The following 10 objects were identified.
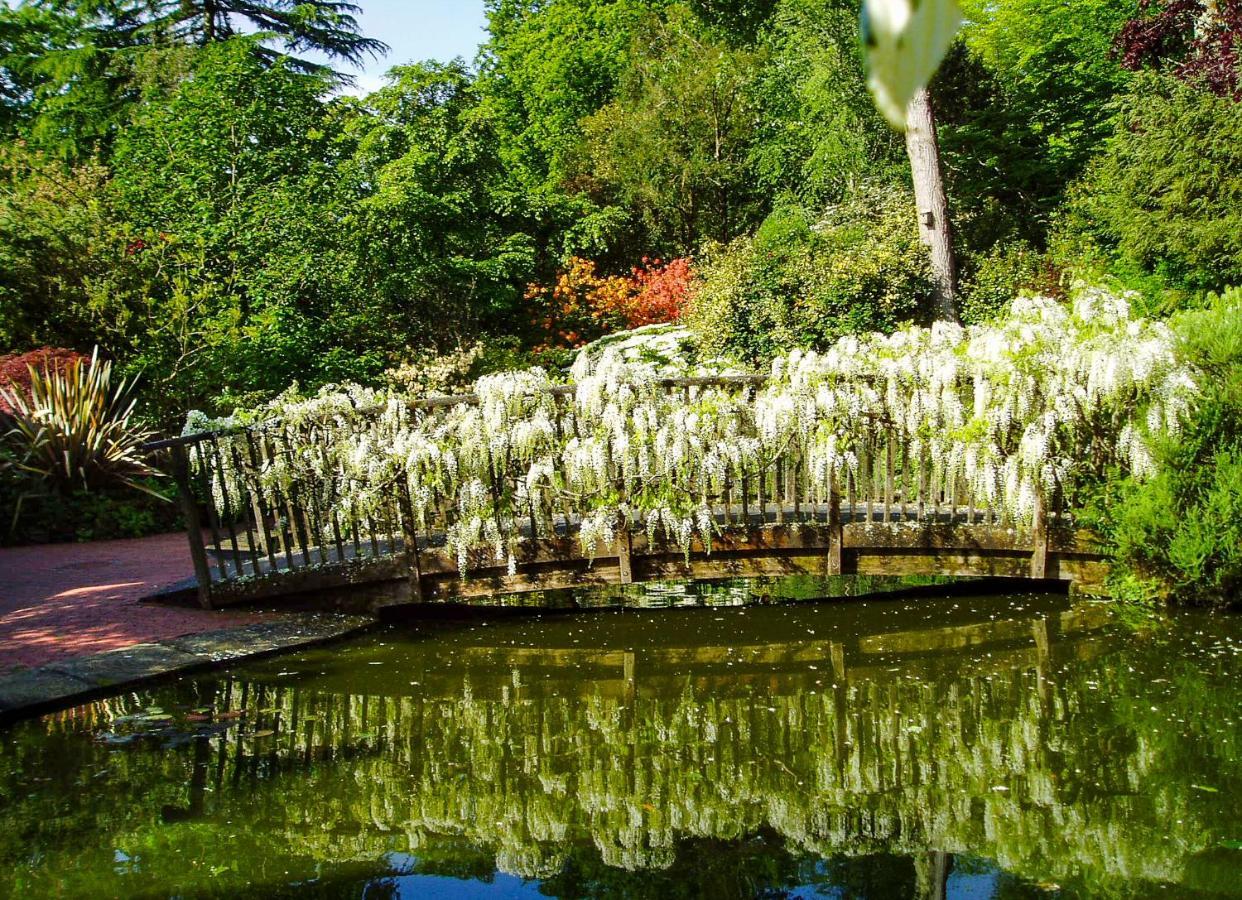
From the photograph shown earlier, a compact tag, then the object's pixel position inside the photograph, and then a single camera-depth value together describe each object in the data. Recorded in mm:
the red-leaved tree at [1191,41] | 14125
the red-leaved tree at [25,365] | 11297
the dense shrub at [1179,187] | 13172
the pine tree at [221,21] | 20547
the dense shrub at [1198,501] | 7035
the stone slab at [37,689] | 5961
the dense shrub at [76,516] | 10945
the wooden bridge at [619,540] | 7812
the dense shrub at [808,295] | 13312
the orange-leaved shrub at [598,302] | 16859
